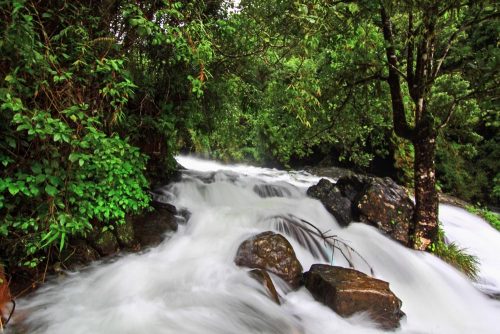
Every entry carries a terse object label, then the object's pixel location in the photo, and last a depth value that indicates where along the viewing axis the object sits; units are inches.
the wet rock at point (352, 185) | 293.4
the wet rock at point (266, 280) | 160.4
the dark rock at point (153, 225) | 202.3
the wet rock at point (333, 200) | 269.0
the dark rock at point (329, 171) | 490.9
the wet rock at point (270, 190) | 323.3
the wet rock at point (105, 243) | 177.0
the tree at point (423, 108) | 216.7
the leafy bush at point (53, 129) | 115.7
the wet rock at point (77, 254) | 162.4
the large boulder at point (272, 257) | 178.1
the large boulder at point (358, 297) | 153.9
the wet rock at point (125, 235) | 188.4
